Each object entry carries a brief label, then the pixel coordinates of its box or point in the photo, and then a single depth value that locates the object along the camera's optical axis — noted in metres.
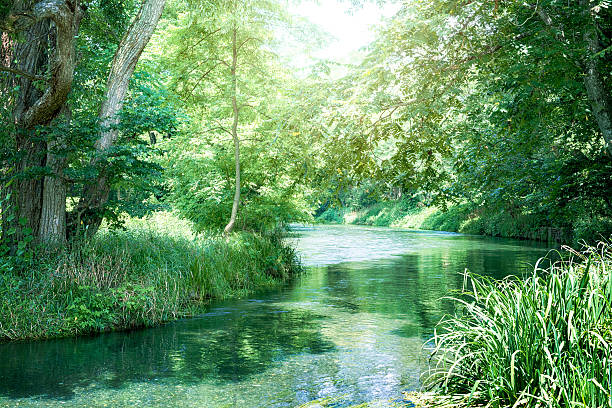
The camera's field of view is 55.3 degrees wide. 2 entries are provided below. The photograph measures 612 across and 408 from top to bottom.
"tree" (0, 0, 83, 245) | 9.83
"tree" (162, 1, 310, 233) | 17.08
